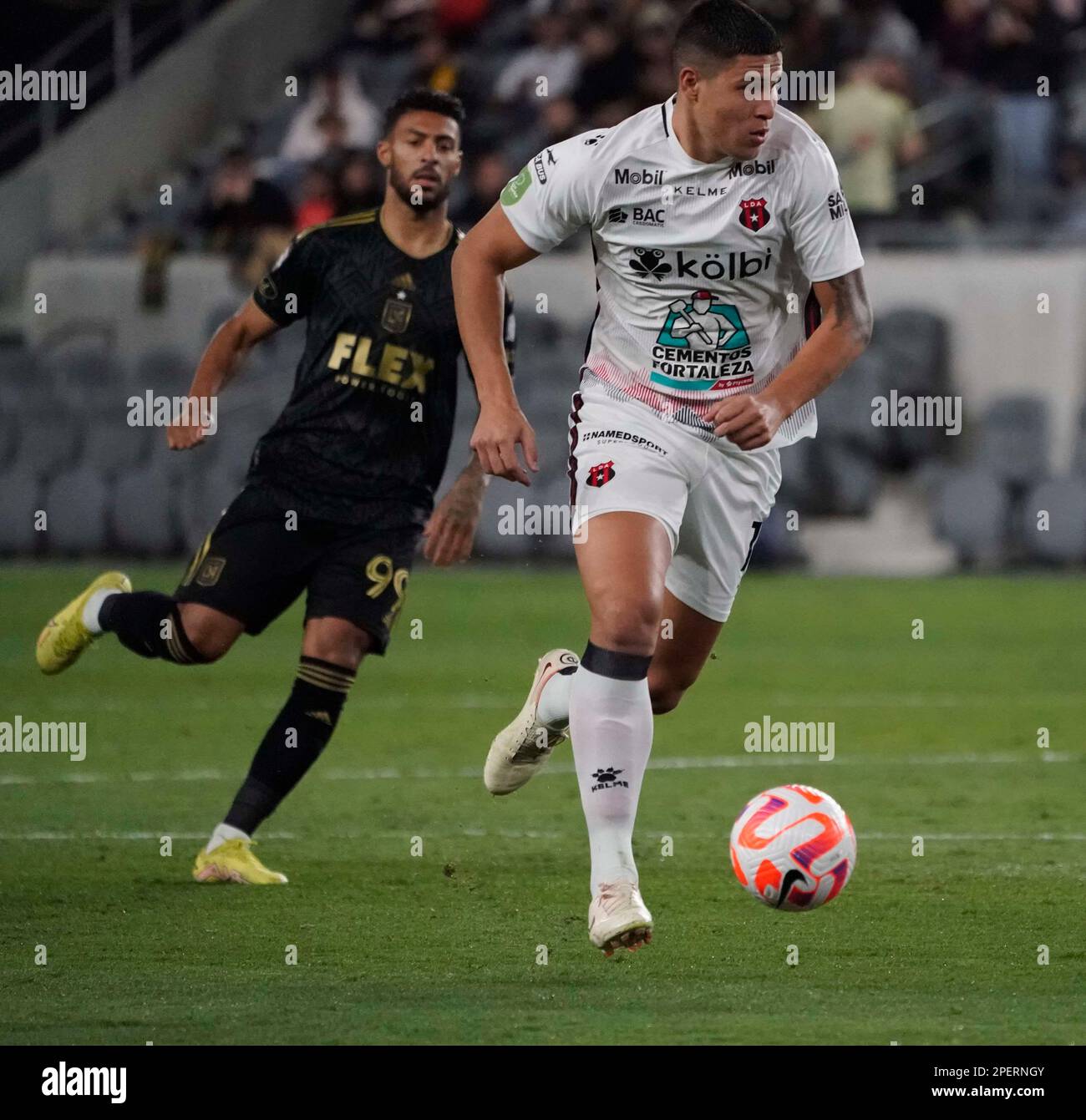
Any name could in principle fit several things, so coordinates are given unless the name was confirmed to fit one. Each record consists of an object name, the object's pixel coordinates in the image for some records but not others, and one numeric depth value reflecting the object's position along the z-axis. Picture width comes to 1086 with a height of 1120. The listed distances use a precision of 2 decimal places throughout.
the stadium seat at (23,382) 17.61
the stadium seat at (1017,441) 17.17
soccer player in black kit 6.77
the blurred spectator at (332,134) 18.27
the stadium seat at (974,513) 16.97
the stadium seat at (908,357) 17.58
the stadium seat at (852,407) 17.22
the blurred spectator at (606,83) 18.12
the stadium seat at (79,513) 17.06
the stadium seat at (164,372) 17.30
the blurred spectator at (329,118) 18.44
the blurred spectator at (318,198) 17.11
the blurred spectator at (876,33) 18.66
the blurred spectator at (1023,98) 17.97
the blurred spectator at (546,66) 18.69
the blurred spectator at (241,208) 17.91
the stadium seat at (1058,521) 16.83
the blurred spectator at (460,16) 20.08
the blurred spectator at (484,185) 17.08
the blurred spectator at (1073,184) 17.91
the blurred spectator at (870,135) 17.42
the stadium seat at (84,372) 17.67
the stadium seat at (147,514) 17.00
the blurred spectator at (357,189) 16.83
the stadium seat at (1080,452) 17.11
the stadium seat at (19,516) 17.08
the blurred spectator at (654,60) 18.22
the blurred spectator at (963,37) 18.97
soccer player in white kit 5.29
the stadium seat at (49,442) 17.27
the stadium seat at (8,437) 17.31
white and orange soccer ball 5.42
